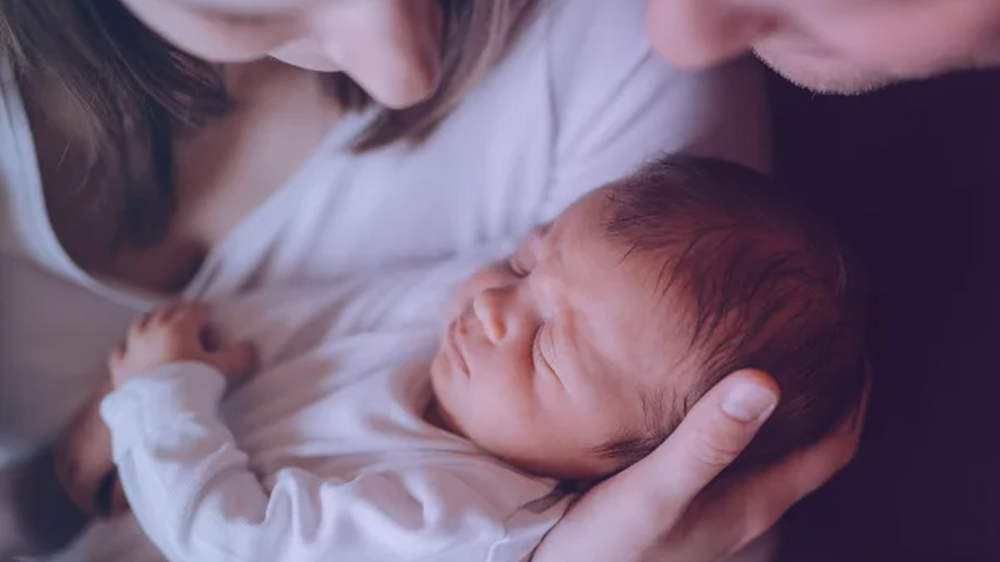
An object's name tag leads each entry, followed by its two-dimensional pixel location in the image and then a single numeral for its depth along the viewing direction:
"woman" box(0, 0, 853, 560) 0.57
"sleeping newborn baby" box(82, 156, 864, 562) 0.62
